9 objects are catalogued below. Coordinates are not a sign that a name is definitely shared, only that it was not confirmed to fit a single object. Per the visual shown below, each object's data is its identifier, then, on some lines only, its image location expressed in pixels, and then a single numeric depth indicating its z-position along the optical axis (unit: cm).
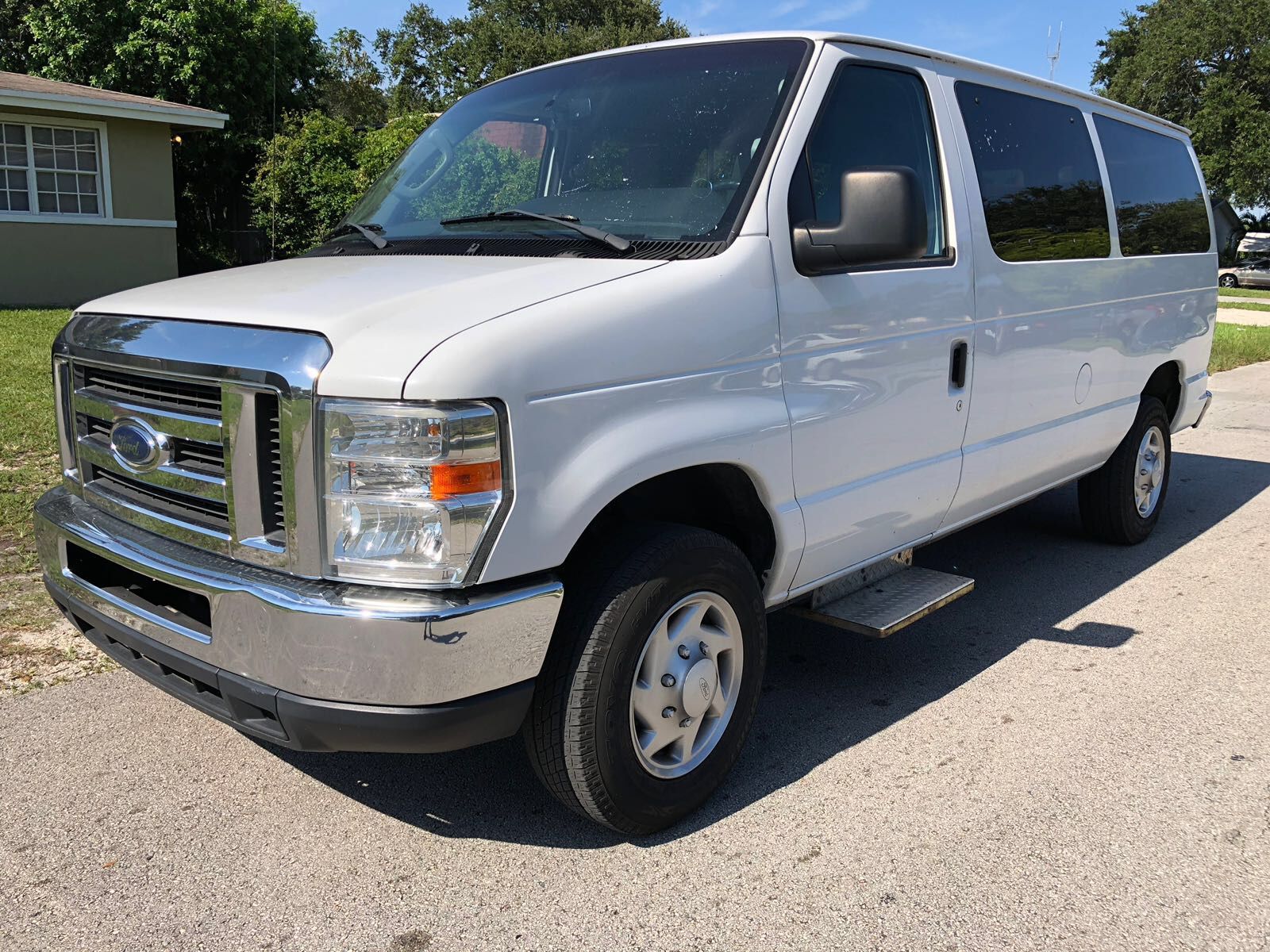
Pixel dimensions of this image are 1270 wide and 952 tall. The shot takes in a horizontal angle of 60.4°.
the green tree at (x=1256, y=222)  4625
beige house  1579
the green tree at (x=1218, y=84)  3766
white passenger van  246
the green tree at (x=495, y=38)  4747
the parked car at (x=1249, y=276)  3619
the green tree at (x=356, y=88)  4422
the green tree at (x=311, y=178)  1731
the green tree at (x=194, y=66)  2091
